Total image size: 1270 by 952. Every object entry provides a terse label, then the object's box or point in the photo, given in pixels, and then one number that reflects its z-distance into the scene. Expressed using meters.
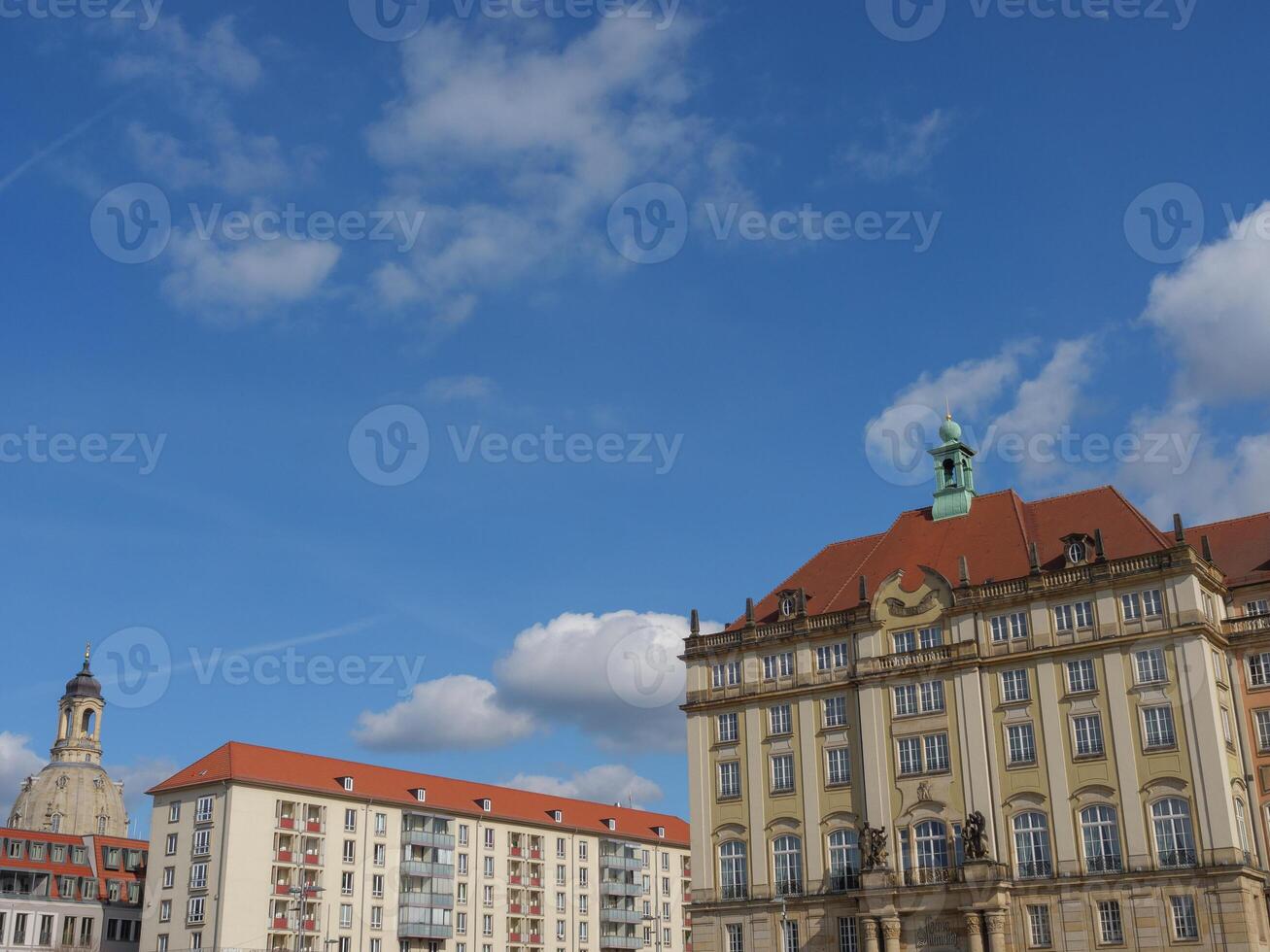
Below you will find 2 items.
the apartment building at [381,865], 100.56
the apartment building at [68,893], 106.19
